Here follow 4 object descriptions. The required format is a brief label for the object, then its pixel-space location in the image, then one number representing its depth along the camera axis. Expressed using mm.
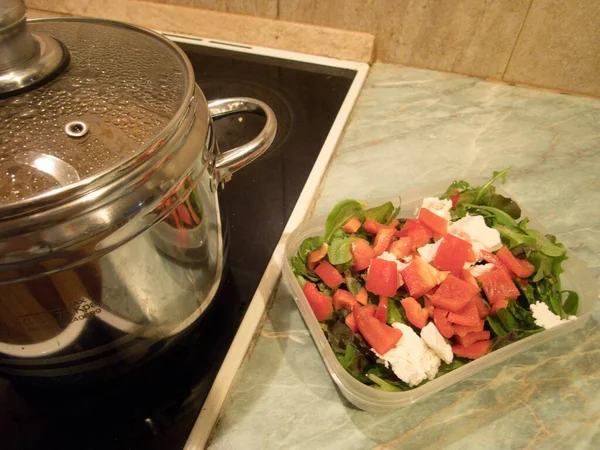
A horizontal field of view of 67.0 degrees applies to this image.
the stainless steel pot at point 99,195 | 349
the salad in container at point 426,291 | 503
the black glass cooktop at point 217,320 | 513
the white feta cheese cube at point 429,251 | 582
